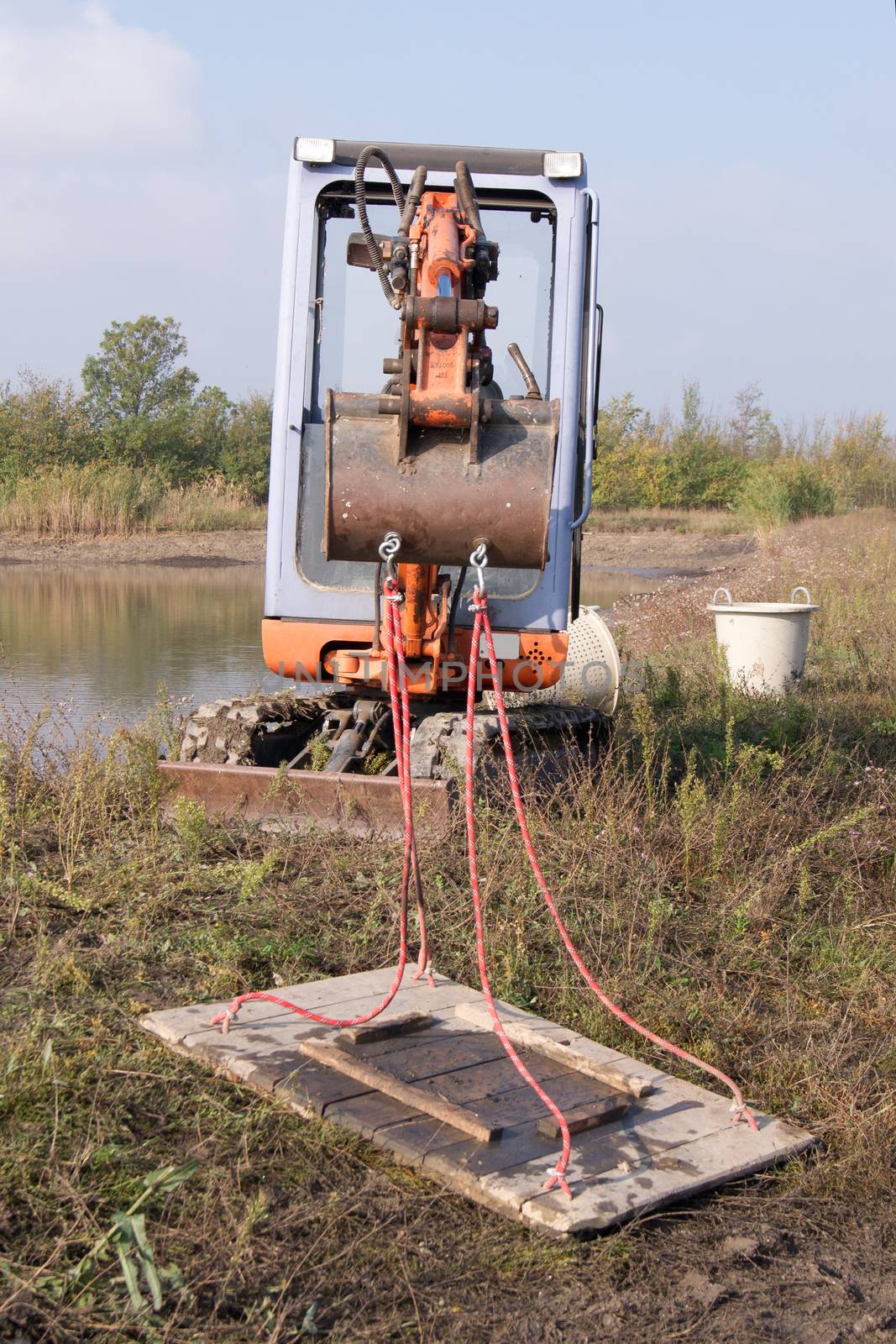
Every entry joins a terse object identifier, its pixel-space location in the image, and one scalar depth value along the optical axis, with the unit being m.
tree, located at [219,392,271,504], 38.90
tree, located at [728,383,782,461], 46.81
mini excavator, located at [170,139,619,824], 6.00
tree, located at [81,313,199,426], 44.94
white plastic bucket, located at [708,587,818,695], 10.30
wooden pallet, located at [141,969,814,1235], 3.13
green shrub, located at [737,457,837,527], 27.27
